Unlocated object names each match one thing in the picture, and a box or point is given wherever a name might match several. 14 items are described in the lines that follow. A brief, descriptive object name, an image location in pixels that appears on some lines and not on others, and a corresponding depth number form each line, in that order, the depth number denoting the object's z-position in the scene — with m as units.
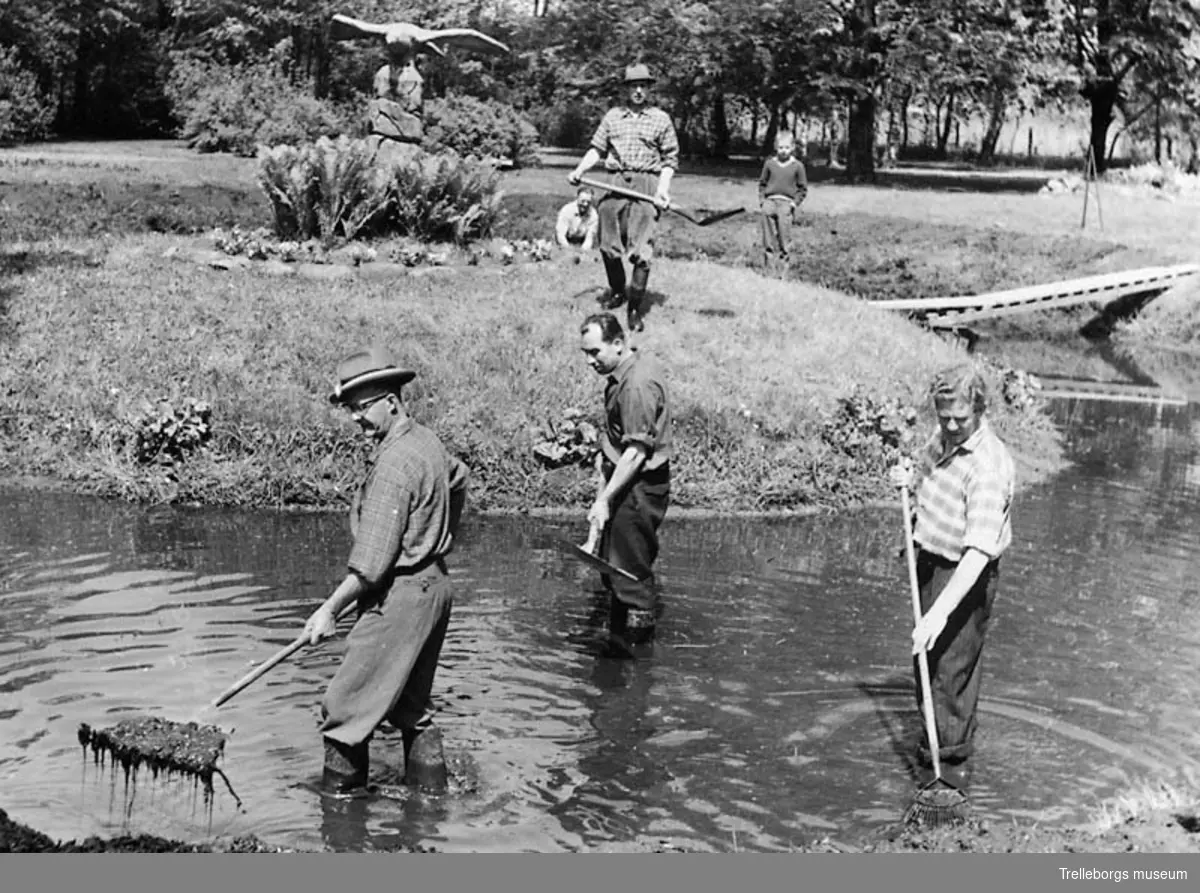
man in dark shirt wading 9.64
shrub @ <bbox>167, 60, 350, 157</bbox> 38.09
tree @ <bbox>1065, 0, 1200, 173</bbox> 42.28
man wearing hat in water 7.50
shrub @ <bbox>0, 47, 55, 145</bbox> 39.72
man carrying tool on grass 16.16
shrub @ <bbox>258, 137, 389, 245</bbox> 19.48
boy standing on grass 23.47
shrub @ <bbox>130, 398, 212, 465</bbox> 14.09
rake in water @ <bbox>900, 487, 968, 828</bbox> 7.55
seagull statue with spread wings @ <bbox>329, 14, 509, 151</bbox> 20.70
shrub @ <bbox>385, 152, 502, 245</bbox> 20.05
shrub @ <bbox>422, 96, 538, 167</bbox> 37.38
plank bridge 22.84
